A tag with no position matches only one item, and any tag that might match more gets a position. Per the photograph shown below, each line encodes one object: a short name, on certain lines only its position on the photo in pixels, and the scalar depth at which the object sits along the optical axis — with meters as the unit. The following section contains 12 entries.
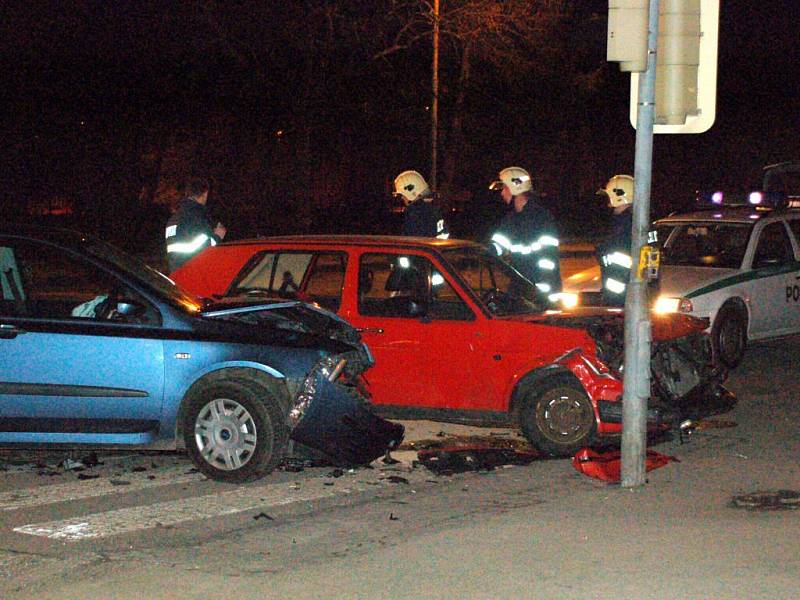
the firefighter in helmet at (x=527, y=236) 11.38
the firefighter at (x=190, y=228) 12.04
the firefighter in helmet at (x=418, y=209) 12.33
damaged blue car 7.76
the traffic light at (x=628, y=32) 7.21
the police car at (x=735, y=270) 12.65
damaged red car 8.62
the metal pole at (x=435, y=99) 31.45
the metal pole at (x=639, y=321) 7.36
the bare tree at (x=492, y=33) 32.28
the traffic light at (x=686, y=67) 7.47
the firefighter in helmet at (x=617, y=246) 11.12
